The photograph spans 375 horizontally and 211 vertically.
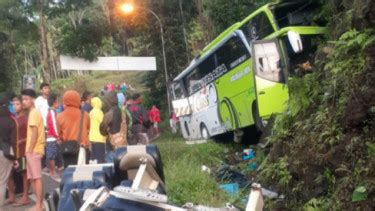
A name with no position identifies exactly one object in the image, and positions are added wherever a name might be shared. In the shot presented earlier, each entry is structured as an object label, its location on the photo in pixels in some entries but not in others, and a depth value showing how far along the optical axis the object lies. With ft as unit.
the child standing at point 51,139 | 33.47
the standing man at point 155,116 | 82.47
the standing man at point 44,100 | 36.73
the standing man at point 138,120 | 37.83
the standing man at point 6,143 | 25.49
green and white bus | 38.24
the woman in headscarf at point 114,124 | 29.50
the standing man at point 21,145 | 26.94
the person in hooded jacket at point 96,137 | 31.58
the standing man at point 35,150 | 24.89
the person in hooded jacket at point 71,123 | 27.48
